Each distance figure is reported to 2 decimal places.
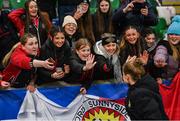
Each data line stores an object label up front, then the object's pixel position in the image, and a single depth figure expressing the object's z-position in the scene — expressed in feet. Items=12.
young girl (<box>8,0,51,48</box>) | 26.43
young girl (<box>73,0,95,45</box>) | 27.04
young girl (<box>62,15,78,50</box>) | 25.54
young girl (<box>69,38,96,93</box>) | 21.71
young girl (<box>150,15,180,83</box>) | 23.49
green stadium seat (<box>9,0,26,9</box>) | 33.43
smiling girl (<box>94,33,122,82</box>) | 22.44
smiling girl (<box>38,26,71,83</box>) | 21.62
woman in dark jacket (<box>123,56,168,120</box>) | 16.75
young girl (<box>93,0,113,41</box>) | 27.55
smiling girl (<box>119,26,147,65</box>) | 24.16
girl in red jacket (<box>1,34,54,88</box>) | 20.56
